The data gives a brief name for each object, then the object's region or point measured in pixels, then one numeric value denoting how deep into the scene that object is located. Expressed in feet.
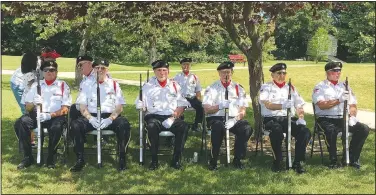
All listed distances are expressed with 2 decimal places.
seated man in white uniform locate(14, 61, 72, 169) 21.11
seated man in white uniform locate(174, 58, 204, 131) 31.35
